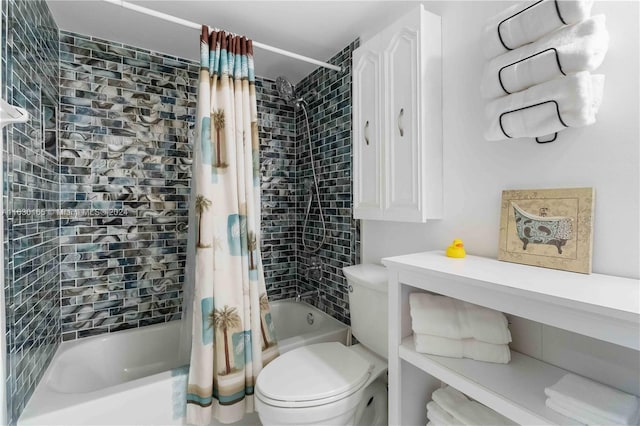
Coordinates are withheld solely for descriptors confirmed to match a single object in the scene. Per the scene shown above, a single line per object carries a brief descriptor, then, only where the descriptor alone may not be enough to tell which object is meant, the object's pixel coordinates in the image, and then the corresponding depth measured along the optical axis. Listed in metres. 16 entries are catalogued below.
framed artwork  0.96
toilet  1.22
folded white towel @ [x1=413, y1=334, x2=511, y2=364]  1.09
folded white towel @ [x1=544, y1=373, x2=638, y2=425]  0.76
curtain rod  1.37
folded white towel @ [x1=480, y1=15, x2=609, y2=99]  0.88
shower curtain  1.45
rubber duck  1.23
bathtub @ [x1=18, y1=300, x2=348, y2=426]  1.30
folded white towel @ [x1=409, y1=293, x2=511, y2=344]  1.09
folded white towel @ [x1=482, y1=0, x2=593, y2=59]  0.90
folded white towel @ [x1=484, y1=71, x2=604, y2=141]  0.89
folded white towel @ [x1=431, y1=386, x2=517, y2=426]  1.09
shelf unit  0.72
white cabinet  1.38
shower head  2.26
